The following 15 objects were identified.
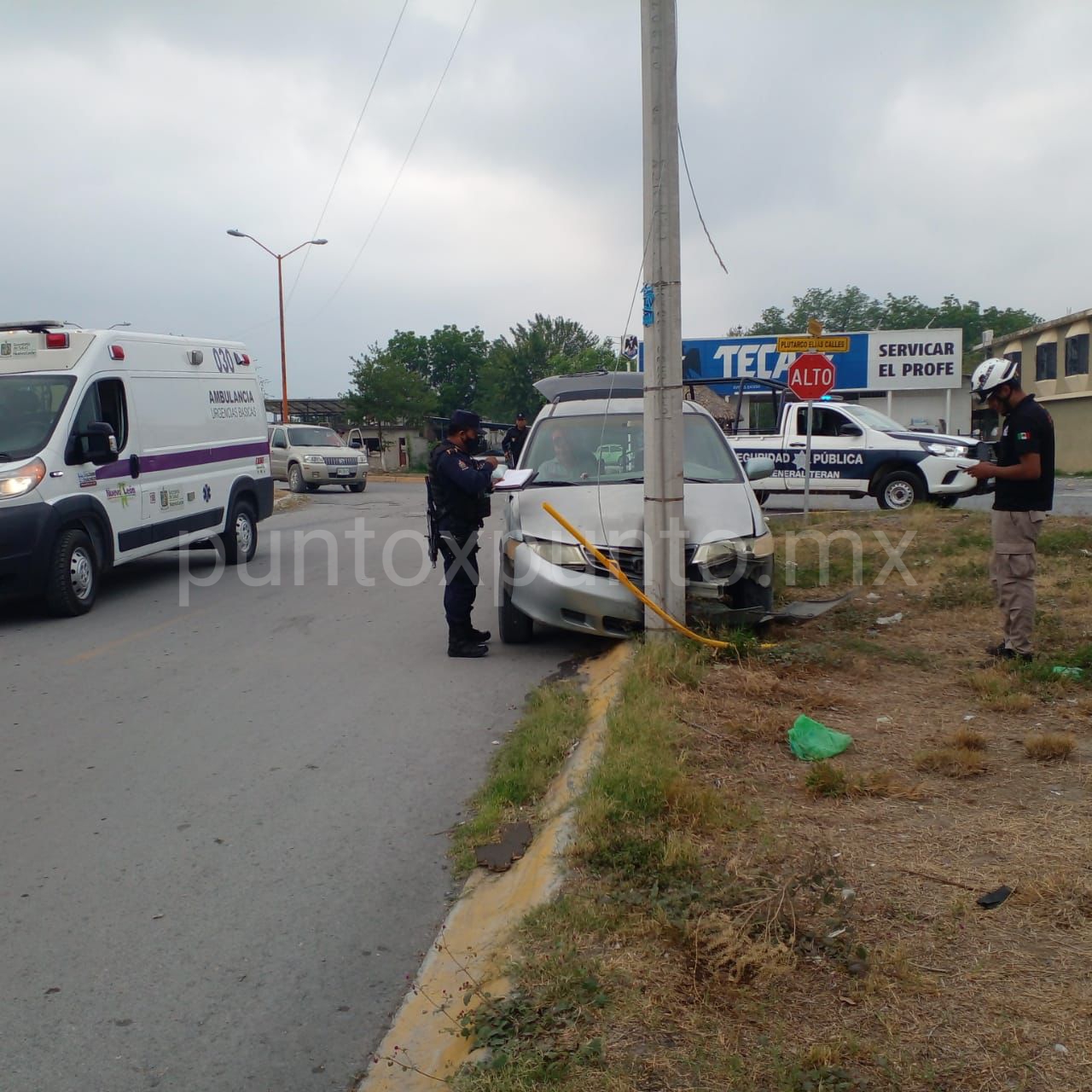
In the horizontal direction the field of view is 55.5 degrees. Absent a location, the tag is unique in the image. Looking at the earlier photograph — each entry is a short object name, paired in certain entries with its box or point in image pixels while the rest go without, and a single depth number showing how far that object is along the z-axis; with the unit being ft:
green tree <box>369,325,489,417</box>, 261.44
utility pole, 22.68
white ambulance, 30.73
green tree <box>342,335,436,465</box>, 170.40
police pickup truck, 55.06
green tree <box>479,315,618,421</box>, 196.44
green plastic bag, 16.47
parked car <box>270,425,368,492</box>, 92.73
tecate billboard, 105.19
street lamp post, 120.45
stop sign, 47.75
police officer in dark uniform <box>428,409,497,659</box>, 25.75
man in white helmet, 21.06
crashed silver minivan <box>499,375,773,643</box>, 24.18
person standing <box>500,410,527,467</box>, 47.46
